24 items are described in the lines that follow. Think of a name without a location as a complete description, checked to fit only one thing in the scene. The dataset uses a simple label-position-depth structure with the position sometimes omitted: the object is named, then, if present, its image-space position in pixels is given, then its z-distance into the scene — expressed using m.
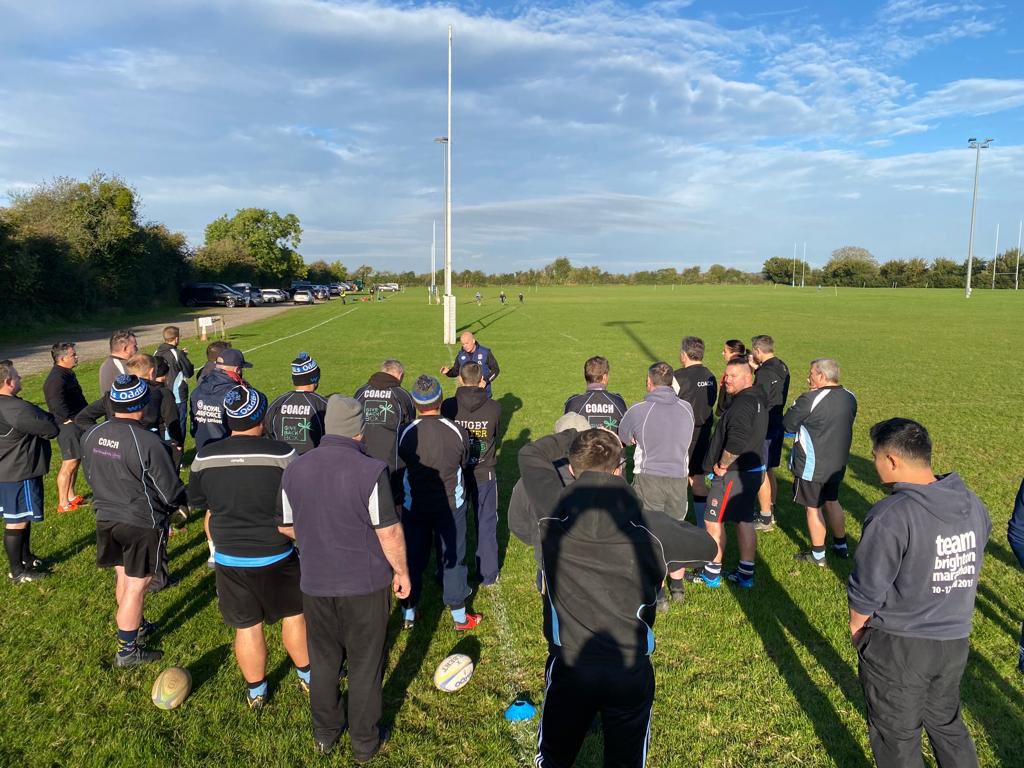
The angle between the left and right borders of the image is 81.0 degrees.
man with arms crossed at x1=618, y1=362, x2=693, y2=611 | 4.91
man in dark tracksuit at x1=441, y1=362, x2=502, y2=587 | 5.34
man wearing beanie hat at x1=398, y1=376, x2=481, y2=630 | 4.59
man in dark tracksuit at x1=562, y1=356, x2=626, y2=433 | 5.47
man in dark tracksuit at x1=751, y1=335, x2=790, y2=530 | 6.81
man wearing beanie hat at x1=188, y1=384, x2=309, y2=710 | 3.54
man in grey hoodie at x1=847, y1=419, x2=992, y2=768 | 2.77
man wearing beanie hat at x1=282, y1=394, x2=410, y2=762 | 3.21
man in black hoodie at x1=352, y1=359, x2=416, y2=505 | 5.54
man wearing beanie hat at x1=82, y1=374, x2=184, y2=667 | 4.13
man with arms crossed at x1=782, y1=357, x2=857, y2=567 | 5.62
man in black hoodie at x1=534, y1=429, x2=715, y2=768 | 2.53
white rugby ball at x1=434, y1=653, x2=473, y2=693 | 4.16
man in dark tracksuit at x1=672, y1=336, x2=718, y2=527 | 6.71
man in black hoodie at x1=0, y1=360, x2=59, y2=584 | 5.25
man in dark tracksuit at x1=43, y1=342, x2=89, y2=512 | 6.59
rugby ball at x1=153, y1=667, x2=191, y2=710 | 3.92
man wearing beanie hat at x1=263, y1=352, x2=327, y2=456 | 5.37
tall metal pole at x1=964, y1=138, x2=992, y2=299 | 53.25
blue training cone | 3.90
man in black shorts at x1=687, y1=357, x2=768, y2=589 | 5.11
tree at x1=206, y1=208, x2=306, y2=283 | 74.81
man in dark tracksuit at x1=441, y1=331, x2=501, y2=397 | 9.76
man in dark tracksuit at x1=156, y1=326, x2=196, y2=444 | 7.84
